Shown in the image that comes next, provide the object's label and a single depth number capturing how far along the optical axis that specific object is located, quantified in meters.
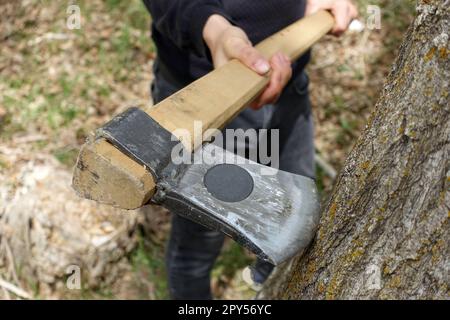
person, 0.62
